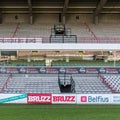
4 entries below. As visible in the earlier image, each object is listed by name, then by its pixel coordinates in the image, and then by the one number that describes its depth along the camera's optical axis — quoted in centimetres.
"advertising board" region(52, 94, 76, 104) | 2089
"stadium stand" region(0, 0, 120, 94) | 2505
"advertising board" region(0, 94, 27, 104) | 2072
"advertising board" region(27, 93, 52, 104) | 2080
